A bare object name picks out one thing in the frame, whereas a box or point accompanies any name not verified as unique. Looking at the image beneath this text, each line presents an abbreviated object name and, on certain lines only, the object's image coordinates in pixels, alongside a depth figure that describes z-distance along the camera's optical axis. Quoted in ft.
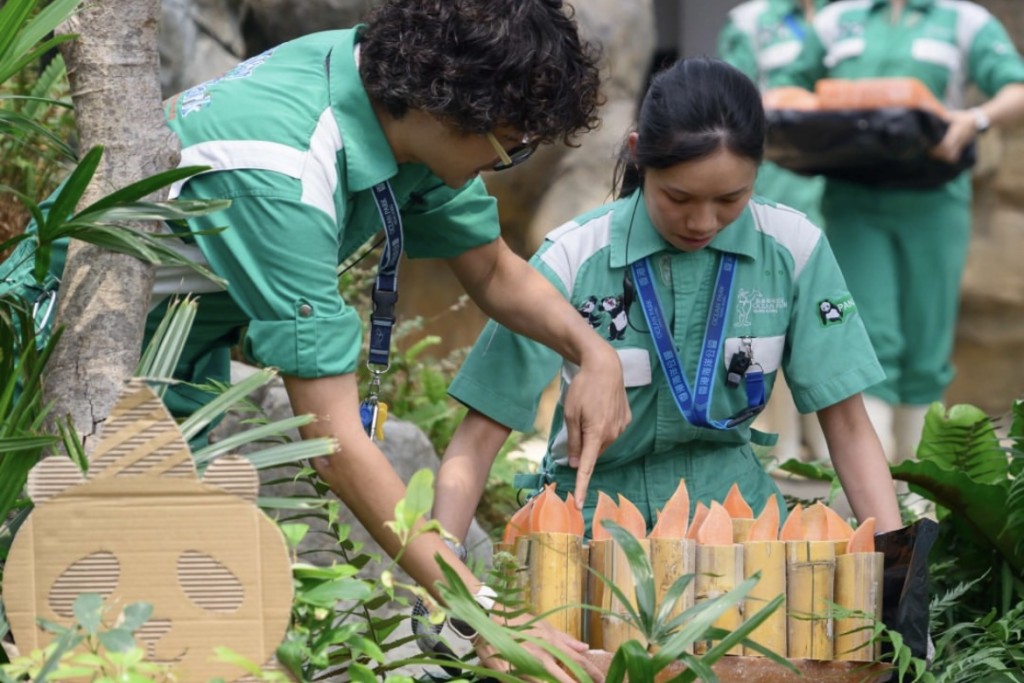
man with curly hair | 14.74
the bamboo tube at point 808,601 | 15.70
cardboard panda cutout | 11.68
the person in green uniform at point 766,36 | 40.91
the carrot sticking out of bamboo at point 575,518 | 16.16
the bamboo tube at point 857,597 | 15.80
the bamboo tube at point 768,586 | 15.53
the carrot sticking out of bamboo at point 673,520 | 15.75
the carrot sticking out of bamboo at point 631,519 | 16.37
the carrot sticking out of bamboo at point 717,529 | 15.69
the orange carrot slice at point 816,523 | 16.55
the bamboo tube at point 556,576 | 15.48
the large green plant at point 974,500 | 20.12
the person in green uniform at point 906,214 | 39.65
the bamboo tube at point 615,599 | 15.37
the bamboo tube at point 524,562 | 15.65
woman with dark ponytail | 19.42
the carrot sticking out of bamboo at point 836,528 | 16.48
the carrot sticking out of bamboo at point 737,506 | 17.07
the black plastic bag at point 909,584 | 15.76
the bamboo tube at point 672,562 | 15.19
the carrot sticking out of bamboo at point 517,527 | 16.19
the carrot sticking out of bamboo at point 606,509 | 16.60
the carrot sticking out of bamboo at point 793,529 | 16.30
